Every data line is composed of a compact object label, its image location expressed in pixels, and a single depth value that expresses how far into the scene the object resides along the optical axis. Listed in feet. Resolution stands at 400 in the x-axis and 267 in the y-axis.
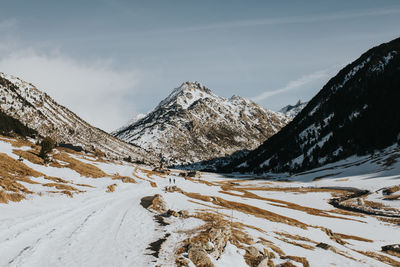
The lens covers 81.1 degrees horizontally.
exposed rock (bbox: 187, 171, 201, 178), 639.76
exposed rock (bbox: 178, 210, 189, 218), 107.38
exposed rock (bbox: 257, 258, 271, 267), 63.55
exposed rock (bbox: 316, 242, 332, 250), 97.15
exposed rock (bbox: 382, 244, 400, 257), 111.92
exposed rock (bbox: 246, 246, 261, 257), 70.28
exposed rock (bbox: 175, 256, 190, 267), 53.21
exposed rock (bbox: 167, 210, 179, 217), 107.53
